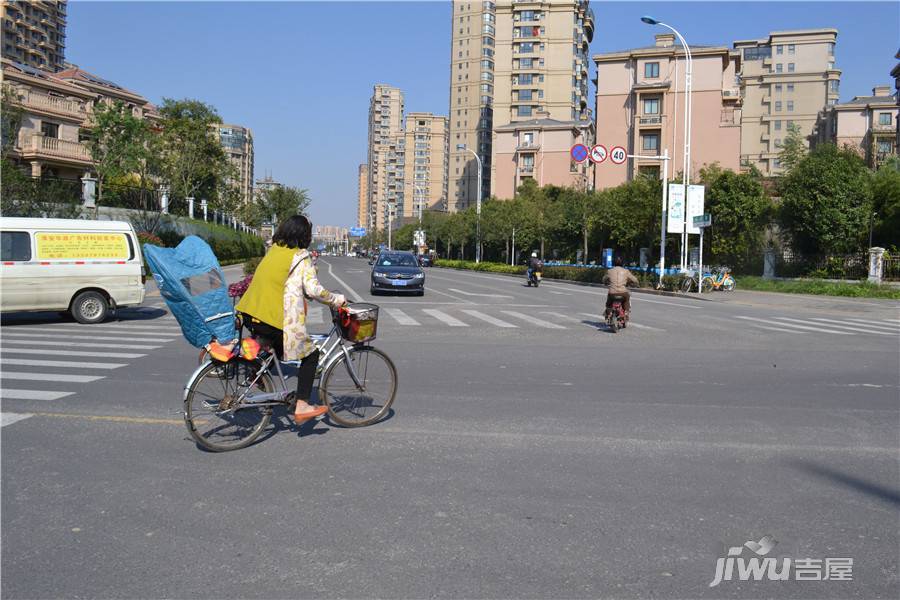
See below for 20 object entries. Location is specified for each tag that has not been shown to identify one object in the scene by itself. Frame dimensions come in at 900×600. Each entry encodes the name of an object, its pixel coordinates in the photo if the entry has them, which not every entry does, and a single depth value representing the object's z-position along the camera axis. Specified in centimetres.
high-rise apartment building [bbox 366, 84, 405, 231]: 19250
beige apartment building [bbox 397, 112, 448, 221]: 16212
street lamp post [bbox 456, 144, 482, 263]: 6994
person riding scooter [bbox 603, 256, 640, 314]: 1611
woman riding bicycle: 594
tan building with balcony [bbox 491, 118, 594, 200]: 8912
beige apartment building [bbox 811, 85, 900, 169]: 7519
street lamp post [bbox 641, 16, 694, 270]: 3394
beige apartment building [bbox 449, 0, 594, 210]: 10094
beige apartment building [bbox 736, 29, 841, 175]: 10094
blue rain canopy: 608
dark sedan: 2577
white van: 1448
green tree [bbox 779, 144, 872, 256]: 3456
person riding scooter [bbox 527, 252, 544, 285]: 3412
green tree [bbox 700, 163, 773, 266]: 3731
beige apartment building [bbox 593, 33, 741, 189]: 6456
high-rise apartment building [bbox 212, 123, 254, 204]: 17394
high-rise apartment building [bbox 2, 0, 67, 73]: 9706
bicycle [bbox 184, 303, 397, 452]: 584
